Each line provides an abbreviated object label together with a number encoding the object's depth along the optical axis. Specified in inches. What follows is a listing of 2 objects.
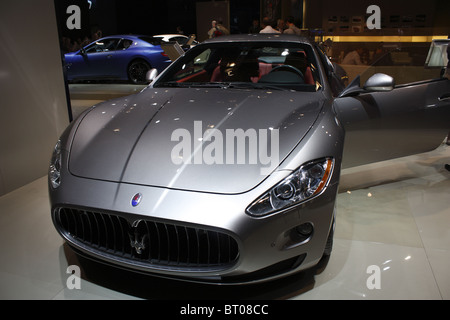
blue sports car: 306.2
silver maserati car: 59.8
